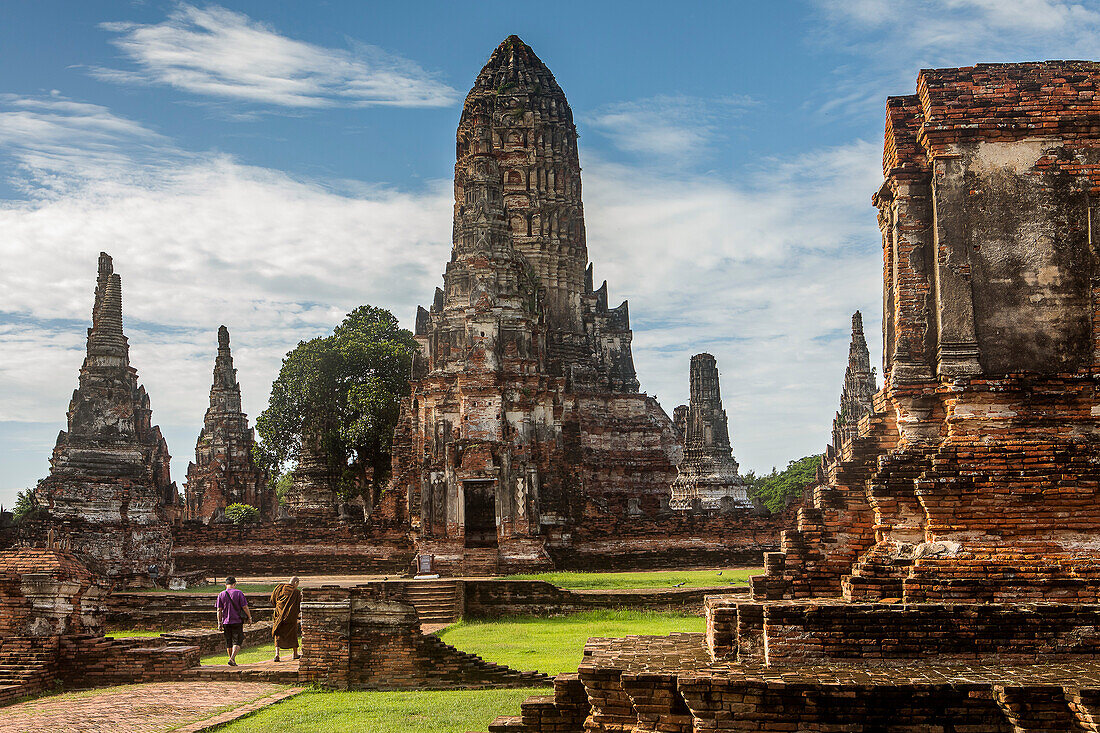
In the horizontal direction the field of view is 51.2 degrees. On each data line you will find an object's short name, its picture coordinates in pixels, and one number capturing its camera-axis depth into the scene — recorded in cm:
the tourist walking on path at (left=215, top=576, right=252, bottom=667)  1432
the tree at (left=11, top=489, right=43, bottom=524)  5206
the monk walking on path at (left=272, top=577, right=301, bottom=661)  1452
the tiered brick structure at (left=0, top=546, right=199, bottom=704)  1316
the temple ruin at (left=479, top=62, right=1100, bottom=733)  661
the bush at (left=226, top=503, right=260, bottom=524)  3984
